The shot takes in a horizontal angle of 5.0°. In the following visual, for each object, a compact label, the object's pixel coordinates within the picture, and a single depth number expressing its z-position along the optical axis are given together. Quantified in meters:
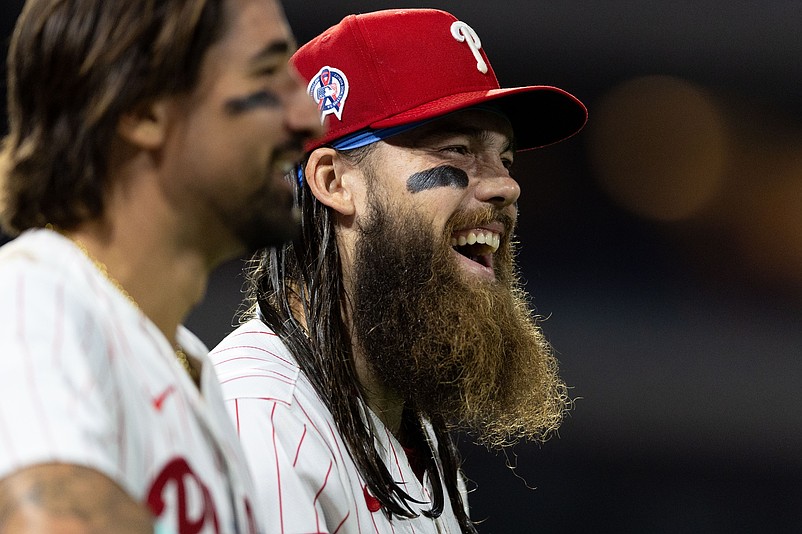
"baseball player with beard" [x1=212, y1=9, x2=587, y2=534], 7.86
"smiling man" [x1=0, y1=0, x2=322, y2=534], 6.56
